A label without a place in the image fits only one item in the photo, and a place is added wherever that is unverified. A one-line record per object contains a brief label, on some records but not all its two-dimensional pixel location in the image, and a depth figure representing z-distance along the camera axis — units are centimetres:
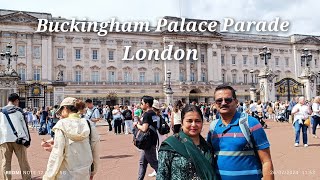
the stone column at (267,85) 2552
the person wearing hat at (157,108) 670
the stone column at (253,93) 2920
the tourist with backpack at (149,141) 572
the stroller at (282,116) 2388
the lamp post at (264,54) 2601
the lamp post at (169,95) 3328
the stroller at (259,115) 1753
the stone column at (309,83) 2713
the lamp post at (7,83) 2184
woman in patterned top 279
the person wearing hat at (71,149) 375
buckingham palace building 4403
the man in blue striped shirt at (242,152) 300
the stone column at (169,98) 3383
